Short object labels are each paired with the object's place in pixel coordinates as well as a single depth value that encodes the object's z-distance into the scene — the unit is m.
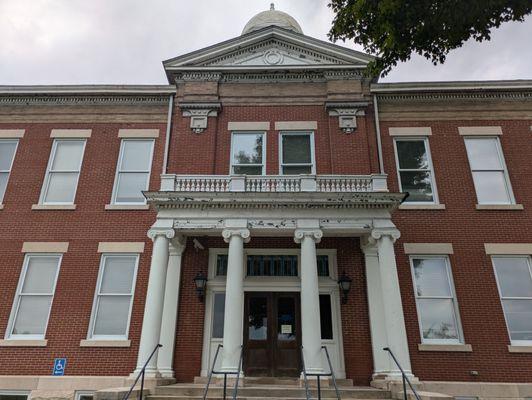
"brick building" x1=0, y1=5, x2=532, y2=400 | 10.44
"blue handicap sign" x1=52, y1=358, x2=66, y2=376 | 10.98
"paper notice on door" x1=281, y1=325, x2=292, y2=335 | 11.45
